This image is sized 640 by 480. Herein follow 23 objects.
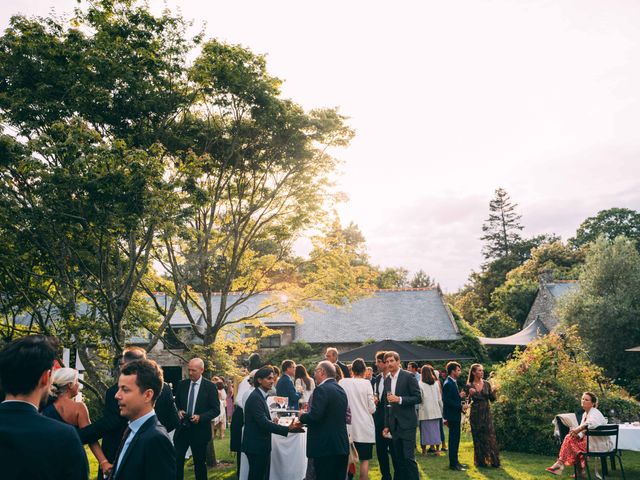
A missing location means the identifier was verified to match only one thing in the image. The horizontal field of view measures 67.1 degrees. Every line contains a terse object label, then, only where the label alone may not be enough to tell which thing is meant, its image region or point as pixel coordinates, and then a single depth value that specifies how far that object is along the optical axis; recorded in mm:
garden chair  8766
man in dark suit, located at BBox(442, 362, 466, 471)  10508
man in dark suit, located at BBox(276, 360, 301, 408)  10133
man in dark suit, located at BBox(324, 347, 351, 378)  10195
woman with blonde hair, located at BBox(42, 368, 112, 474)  4887
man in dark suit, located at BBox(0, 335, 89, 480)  2439
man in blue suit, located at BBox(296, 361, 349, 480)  6496
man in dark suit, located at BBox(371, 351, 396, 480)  9047
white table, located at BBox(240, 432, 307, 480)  8539
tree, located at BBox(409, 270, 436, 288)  69125
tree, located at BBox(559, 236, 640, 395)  28922
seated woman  9041
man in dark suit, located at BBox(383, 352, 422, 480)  8078
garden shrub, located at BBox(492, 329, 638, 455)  12312
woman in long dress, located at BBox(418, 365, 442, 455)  12750
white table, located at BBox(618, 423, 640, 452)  9367
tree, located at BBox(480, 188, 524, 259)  72062
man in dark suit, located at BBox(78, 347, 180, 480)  4668
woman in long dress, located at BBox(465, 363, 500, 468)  10727
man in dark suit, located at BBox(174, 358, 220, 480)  7992
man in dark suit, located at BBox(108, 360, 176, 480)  2871
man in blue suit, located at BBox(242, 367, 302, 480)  7008
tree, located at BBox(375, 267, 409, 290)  54000
